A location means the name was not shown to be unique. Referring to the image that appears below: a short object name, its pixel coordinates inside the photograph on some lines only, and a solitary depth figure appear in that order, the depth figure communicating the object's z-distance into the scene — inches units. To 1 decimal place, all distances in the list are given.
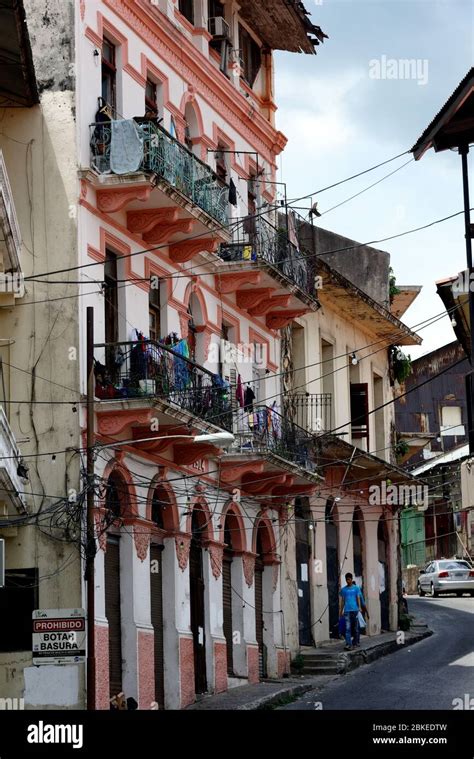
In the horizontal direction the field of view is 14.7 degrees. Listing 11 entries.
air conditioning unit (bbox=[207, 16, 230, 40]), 1363.2
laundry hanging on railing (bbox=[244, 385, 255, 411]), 1336.1
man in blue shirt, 1374.3
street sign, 922.7
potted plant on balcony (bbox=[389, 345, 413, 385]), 1863.9
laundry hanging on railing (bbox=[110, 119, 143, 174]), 1101.7
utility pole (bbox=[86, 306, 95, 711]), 973.8
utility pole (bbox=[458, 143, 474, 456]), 805.2
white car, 2106.3
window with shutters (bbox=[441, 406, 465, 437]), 3036.4
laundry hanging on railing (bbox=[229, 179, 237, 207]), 1284.9
